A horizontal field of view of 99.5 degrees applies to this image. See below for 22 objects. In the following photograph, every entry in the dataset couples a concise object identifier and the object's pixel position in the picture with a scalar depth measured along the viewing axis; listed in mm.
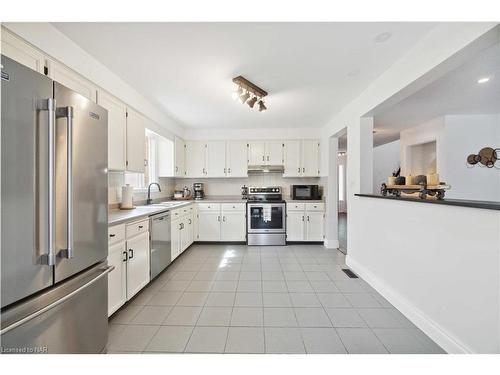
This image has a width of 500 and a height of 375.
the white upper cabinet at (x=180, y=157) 4117
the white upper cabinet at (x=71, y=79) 1576
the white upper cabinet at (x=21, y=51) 1289
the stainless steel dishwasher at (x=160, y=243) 2529
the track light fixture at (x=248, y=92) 2334
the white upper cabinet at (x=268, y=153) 4488
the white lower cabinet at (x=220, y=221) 4262
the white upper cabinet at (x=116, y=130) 2160
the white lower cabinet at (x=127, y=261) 1834
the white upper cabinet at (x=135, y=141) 2543
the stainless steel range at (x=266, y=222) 4199
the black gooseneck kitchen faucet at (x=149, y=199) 3496
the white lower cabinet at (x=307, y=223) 4223
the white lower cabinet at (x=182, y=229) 3199
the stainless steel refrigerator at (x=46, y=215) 891
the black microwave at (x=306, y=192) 4438
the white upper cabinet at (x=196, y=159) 4566
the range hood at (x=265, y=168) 4484
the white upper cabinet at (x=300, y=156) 4457
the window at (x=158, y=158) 3849
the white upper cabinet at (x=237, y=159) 4520
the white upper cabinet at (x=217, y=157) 4539
